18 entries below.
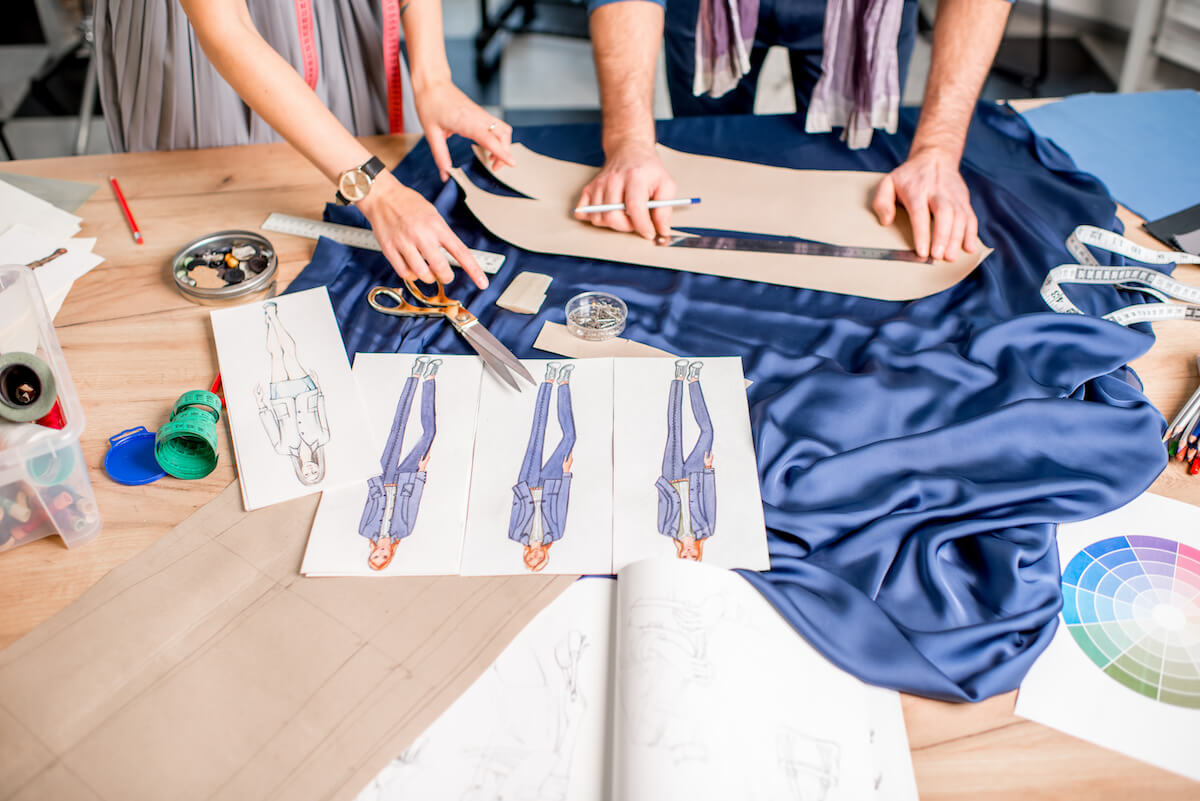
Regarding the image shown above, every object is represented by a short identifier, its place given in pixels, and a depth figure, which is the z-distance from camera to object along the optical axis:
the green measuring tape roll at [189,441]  0.99
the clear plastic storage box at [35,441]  0.85
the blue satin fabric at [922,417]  0.85
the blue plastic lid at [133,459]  1.00
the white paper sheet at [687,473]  0.92
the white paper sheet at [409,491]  0.91
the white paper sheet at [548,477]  0.92
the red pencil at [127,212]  1.38
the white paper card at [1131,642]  0.77
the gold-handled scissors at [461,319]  1.12
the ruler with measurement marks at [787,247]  1.32
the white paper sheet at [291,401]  1.00
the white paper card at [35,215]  1.39
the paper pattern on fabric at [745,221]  1.29
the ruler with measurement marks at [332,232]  1.35
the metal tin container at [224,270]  1.25
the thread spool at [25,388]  0.87
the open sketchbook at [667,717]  0.71
